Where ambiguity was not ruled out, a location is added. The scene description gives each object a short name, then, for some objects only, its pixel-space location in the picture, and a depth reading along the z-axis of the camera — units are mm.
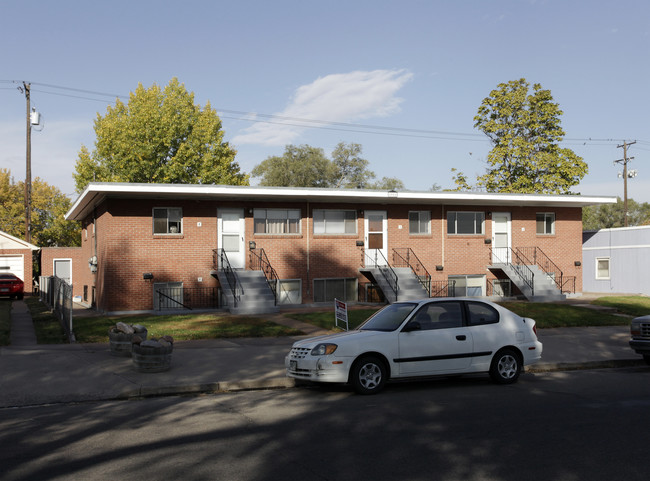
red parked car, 36906
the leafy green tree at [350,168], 71438
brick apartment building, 25094
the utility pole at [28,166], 43312
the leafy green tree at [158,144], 43094
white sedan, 10781
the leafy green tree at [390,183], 78269
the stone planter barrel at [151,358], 12383
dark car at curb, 14398
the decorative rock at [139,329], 13834
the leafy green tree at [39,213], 59438
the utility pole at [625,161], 58891
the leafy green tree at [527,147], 44688
